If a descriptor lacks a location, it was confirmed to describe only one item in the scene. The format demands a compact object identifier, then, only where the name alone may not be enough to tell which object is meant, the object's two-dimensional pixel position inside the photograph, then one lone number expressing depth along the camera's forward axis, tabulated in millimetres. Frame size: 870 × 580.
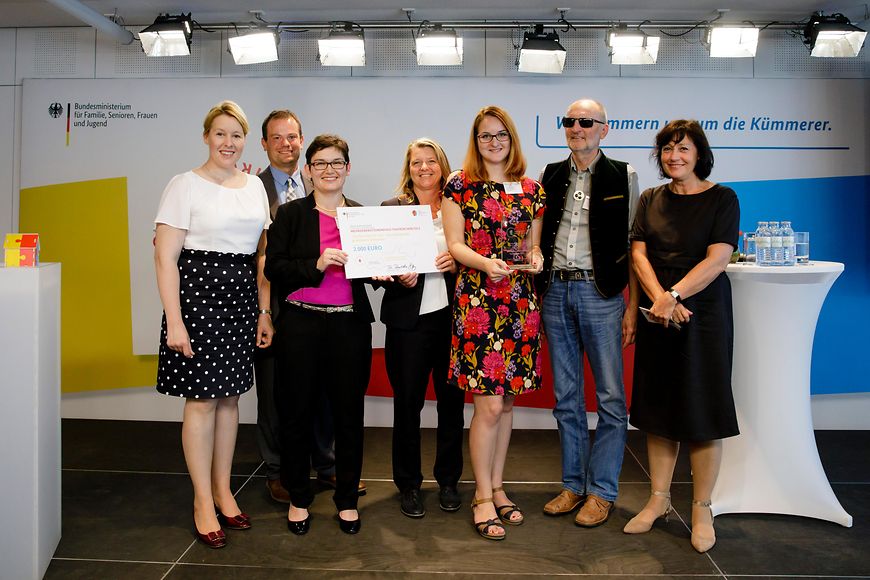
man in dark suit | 3301
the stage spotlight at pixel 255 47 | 4352
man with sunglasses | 2852
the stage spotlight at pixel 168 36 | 4273
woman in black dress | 2660
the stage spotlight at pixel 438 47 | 4348
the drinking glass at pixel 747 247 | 3211
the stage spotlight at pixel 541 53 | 4305
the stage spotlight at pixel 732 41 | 4301
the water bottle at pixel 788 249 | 2945
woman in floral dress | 2713
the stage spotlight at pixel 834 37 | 4266
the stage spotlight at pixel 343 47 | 4379
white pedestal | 2338
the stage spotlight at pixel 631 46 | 4379
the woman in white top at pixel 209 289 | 2557
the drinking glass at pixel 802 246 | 3051
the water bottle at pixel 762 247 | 2965
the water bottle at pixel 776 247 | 2943
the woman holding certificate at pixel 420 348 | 2854
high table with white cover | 2869
